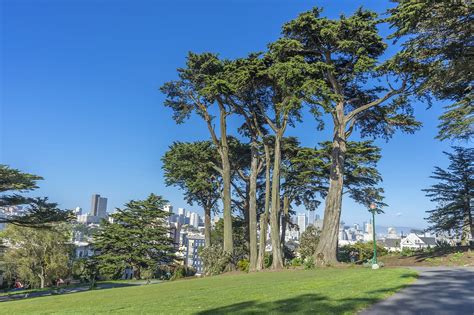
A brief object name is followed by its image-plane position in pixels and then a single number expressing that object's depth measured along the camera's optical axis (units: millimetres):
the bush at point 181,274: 30898
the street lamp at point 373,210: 18875
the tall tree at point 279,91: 18328
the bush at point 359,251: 32938
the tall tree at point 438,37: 10422
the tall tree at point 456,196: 25984
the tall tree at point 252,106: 21938
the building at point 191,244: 127125
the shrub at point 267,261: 25325
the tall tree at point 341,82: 18266
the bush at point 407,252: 23409
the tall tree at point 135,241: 40625
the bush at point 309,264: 18638
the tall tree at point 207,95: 23003
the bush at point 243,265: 25125
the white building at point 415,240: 95538
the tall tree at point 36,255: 36656
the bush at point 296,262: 22975
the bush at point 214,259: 23312
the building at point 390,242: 97094
